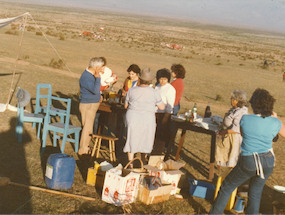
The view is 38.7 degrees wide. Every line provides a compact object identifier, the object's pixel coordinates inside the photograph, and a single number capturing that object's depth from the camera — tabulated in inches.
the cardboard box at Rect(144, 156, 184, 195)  239.1
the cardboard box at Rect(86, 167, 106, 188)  241.9
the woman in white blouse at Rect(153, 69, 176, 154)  292.8
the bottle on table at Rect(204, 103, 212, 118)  321.7
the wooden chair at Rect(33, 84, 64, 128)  316.7
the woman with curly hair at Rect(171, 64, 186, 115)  315.9
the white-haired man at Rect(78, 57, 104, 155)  279.4
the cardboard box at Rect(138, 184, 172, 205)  225.9
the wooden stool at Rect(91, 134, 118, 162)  291.1
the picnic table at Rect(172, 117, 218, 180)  289.0
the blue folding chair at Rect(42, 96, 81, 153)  295.1
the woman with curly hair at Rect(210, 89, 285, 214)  182.9
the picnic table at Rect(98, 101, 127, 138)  305.1
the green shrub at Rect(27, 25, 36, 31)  1770.9
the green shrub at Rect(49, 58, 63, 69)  799.1
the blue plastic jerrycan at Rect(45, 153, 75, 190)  226.1
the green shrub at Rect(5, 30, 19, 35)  1365.7
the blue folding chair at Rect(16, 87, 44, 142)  304.8
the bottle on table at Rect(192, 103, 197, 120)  301.6
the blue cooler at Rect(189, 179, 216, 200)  247.6
